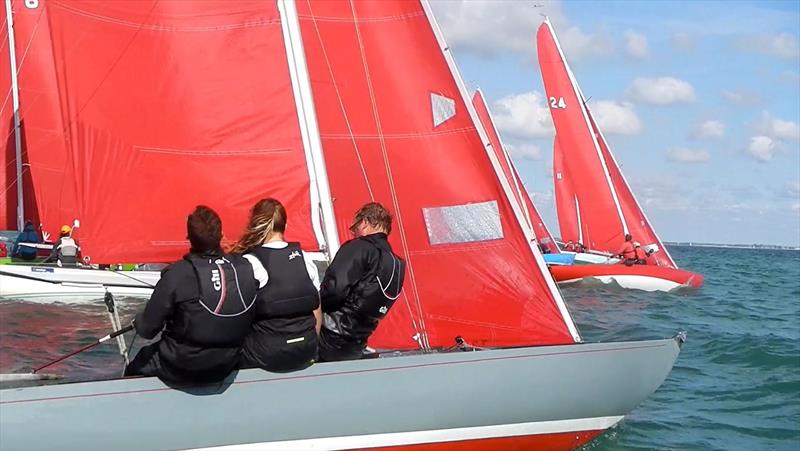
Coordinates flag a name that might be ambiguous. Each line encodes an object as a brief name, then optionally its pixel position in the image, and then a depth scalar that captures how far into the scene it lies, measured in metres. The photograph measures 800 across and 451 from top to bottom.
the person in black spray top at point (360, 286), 6.01
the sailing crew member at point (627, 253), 26.03
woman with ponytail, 5.51
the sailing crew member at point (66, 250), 16.11
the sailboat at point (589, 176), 29.09
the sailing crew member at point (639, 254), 26.44
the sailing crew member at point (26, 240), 17.45
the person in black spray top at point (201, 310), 5.12
